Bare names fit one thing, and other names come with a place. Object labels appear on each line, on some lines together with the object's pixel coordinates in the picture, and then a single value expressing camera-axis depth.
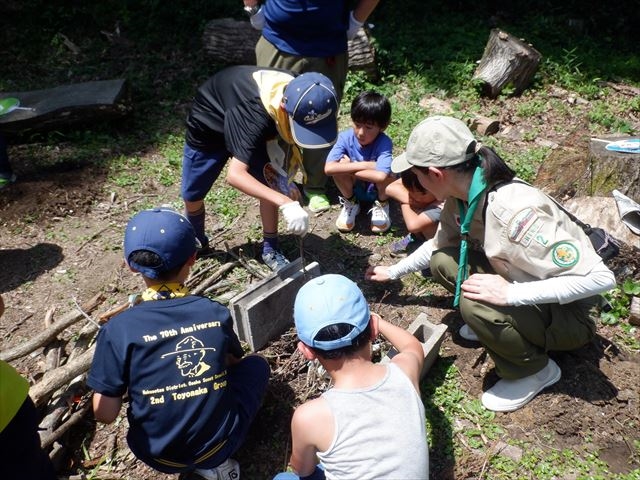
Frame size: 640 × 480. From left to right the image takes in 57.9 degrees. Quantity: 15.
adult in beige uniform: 2.42
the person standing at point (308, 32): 3.93
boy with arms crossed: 3.95
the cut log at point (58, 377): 2.59
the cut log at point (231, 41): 6.30
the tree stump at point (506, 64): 5.56
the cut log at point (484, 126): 5.15
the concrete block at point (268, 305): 2.99
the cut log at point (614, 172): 3.62
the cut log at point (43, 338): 2.84
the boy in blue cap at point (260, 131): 2.86
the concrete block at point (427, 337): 2.90
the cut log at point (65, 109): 5.28
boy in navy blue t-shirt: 2.19
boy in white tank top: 1.89
